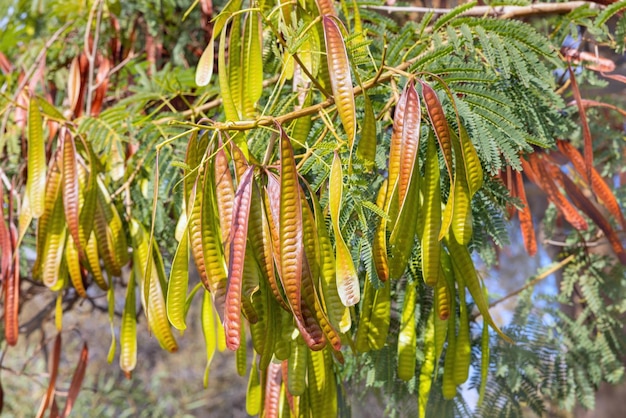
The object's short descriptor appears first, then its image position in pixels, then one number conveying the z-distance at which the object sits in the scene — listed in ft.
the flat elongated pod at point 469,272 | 2.25
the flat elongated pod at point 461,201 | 2.04
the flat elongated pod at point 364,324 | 2.43
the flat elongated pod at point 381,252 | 2.02
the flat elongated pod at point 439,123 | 1.95
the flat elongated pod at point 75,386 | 3.72
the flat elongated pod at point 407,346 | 2.61
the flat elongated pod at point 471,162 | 2.05
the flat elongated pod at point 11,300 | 3.26
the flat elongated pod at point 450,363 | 2.57
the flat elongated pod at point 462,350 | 2.56
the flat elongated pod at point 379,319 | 2.42
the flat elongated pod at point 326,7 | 2.34
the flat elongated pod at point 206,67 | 2.45
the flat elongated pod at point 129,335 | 3.06
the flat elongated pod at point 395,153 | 1.94
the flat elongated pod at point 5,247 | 3.35
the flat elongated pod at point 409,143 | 1.91
